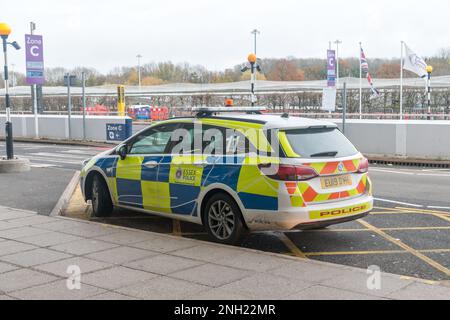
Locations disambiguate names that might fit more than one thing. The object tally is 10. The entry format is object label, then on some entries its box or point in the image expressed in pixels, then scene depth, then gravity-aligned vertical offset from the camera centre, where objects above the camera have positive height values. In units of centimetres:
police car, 656 -74
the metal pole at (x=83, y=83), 2673 +130
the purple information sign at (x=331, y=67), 2623 +199
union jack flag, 3421 +269
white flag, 2791 +214
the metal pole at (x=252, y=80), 2112 +107
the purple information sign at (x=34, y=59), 2500 +231
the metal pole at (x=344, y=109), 1894 +0
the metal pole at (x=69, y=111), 2642 +5
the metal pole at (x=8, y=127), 1527 -35
